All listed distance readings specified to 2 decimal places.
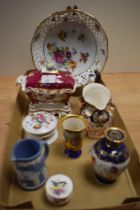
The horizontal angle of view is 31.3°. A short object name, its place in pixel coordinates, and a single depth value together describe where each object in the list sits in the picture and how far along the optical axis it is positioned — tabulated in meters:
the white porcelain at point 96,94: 0.73
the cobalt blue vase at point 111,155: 0.52
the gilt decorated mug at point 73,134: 0.60
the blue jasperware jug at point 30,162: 0.51
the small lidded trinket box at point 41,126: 0.65
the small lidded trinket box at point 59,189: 0.52
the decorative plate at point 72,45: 0.82
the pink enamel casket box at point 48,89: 0.73
